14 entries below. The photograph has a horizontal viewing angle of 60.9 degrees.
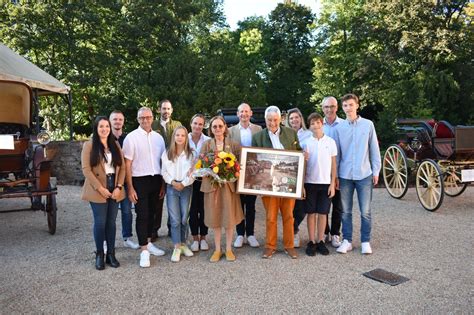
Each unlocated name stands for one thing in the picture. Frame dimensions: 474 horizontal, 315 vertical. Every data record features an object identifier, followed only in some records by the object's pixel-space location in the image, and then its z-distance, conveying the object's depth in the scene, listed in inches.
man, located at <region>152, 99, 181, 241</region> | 214.4
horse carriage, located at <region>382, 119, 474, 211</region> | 277.0
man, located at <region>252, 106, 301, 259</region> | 186.9
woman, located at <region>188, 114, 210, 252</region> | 194.7
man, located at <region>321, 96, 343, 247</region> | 203.9
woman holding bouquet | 183.2
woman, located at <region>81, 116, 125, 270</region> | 169.5
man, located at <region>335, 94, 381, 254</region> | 190.5
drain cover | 157.6
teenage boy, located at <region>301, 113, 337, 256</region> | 187.5
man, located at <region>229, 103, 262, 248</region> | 208.8
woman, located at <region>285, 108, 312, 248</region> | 204.8
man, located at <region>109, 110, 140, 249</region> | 210.1
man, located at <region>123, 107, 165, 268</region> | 183.9
